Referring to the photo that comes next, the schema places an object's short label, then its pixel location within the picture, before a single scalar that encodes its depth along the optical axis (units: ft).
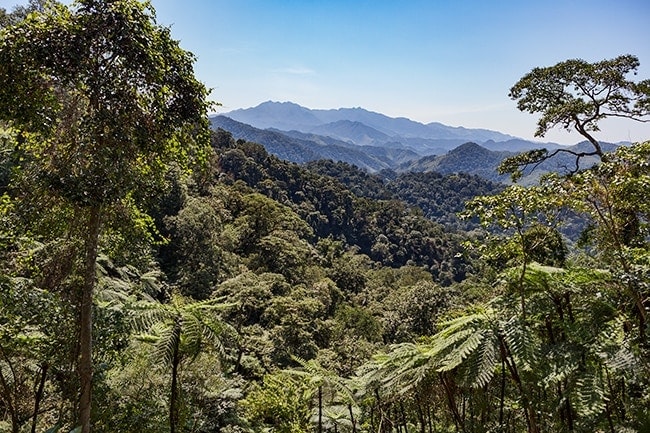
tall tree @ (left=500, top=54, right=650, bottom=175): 31.35
